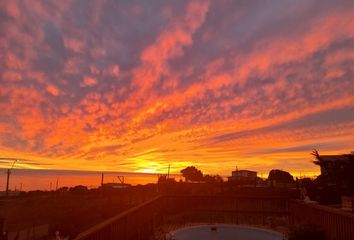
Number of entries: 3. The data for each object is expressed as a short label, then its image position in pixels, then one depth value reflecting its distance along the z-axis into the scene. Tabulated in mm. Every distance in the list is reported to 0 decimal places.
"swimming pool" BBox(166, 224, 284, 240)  11016
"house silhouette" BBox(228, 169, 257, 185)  29934
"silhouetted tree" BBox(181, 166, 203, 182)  44191
